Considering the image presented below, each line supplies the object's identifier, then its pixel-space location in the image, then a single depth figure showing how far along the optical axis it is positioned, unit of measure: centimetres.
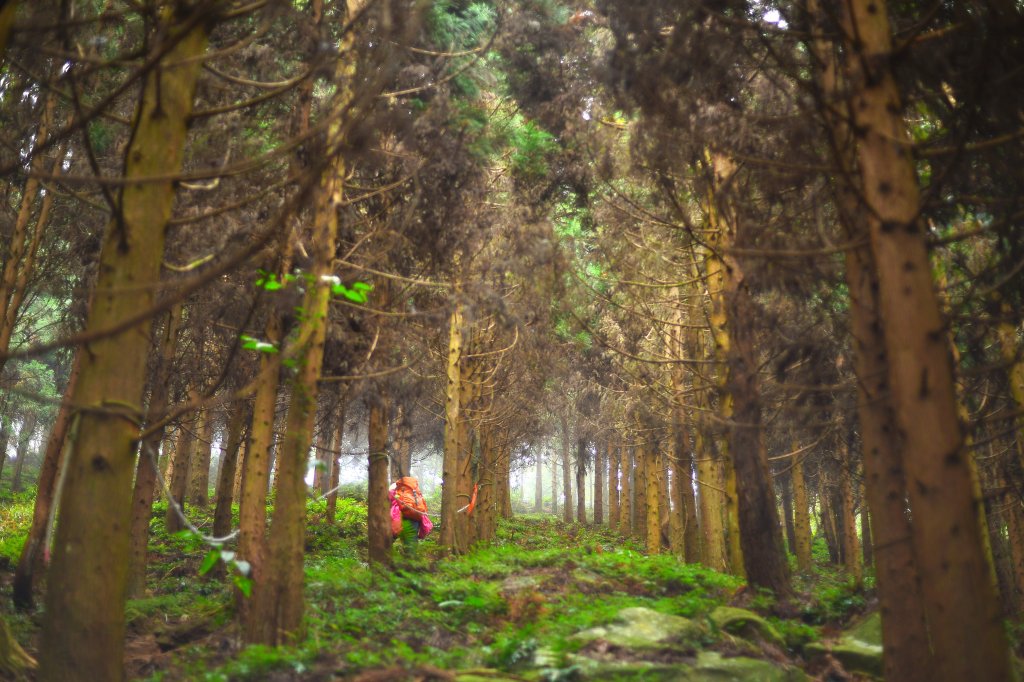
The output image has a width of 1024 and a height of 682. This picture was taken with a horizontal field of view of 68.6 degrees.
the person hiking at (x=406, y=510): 1476
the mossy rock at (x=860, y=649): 715
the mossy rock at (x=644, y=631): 686
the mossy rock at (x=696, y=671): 600
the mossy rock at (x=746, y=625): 769
